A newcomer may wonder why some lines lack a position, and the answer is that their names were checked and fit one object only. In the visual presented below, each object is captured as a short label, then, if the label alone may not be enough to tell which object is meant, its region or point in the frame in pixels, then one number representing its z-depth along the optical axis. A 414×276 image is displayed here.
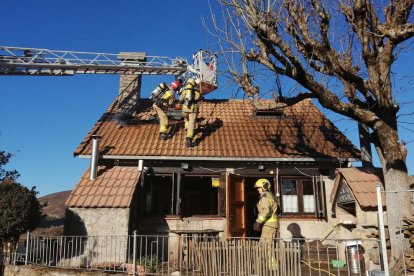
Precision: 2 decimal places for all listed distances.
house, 10.75
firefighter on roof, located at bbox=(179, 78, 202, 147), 12.95
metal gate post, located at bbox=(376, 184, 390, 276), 5.59
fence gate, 7.39
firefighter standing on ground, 8.91
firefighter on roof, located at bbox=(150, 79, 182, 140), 13.55
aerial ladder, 15.80
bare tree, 7.70
